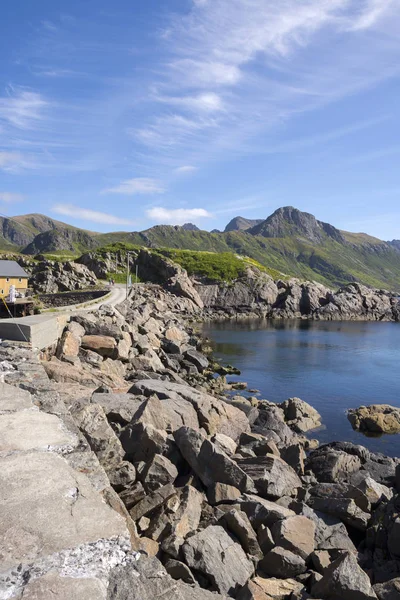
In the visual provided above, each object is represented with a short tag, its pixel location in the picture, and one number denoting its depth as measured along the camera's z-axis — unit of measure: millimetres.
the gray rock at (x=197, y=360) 46959
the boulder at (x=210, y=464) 13238
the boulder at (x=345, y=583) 9467
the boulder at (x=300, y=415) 31000
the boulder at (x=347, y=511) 14883
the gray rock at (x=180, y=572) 8914
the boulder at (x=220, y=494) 12648
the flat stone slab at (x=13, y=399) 10273
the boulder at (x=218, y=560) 9273
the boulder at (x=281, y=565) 10684
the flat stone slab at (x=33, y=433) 8289
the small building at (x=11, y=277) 56562
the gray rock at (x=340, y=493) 16031
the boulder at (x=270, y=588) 9180
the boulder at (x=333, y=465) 20109
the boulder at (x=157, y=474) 11727
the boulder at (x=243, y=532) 10984
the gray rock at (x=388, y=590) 10305
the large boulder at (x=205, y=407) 19766
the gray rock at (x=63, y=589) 4777
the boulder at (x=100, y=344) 28667
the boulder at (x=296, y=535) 11516
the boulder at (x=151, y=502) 10773
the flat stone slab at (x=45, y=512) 5602
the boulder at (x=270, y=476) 14508
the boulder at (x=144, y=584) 5070
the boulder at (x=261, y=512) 12281
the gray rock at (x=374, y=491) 16469
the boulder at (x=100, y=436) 10920
